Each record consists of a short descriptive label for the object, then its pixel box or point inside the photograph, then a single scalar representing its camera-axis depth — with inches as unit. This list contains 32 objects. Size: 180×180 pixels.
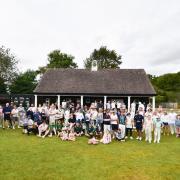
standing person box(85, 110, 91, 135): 429.4
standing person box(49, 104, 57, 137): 433.7
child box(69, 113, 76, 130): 425.2
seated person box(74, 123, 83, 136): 430.9
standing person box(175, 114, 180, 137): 441.1
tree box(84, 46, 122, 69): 1337.8
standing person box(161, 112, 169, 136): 460.9
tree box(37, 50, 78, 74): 1359.0
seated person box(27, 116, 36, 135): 430.6
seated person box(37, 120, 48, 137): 419.1
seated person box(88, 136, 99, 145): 364.0
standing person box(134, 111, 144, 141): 411.5
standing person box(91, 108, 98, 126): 428.0
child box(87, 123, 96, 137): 420.1
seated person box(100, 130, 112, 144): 374.6
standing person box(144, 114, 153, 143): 390.8
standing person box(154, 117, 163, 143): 390.8
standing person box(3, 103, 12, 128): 478.3
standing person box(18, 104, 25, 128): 492.5
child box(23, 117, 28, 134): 437.2
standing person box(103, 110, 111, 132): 400.6
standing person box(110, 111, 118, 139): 402.9
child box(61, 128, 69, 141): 390.0
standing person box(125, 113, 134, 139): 409.2
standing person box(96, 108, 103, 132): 421.7
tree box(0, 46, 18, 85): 1140.4
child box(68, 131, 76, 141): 388.8
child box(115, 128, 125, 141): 395.7
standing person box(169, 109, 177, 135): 459.9
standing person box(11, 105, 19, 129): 488.5
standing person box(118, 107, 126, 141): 401.4
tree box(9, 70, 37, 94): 1112.7
